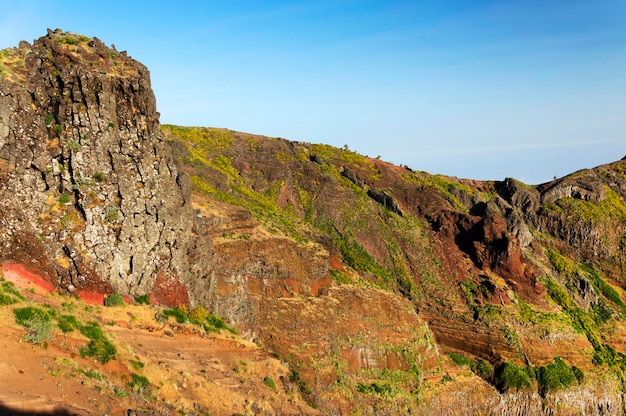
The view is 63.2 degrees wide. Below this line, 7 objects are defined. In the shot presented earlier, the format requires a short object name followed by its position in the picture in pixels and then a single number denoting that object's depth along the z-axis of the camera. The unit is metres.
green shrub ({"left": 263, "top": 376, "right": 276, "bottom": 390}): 30.42
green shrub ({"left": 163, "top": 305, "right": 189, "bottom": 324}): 29.30
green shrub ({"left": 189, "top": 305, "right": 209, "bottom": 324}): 30.74
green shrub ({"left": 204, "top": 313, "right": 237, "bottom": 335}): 31.58
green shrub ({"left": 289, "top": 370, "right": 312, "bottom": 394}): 33.01
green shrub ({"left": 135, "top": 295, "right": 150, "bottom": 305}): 28.27
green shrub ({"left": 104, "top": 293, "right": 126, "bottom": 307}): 26.90
